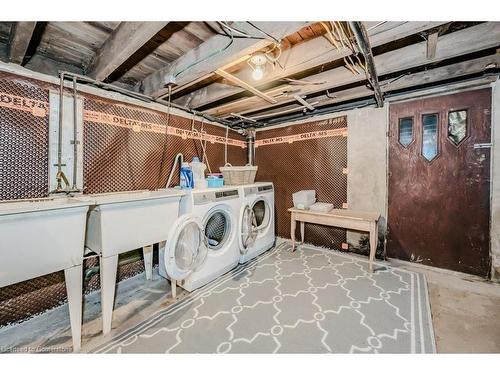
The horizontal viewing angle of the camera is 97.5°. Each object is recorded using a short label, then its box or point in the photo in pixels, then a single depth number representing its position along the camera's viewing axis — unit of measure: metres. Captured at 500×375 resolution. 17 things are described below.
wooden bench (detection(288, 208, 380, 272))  3.03
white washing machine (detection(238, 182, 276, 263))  3.12
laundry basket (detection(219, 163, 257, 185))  3.41
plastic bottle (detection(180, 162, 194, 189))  3.06
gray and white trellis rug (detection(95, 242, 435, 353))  1.79
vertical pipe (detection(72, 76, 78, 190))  2.39
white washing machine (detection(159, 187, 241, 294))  2.16
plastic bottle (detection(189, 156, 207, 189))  3.12
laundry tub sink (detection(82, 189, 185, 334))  1.83
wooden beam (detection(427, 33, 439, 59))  1.86
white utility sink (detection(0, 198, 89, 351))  1.40
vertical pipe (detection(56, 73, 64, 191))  2.29
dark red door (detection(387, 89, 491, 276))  2.81
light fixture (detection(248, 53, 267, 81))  2.12
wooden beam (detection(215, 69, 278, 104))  2.27
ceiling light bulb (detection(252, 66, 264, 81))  2.25
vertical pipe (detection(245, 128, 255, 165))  4.93
